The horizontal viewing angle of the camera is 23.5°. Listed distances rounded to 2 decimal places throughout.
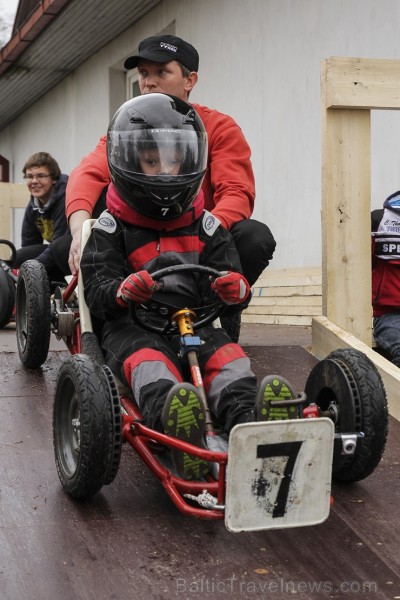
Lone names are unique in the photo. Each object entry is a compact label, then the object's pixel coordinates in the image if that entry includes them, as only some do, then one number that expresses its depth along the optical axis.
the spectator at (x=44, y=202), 7.36
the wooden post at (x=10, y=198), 10.59
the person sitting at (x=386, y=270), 5.34
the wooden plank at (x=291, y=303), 7.50
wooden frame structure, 4.96
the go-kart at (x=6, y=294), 5.97
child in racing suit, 3.28
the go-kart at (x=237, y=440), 2.69
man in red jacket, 4.63
